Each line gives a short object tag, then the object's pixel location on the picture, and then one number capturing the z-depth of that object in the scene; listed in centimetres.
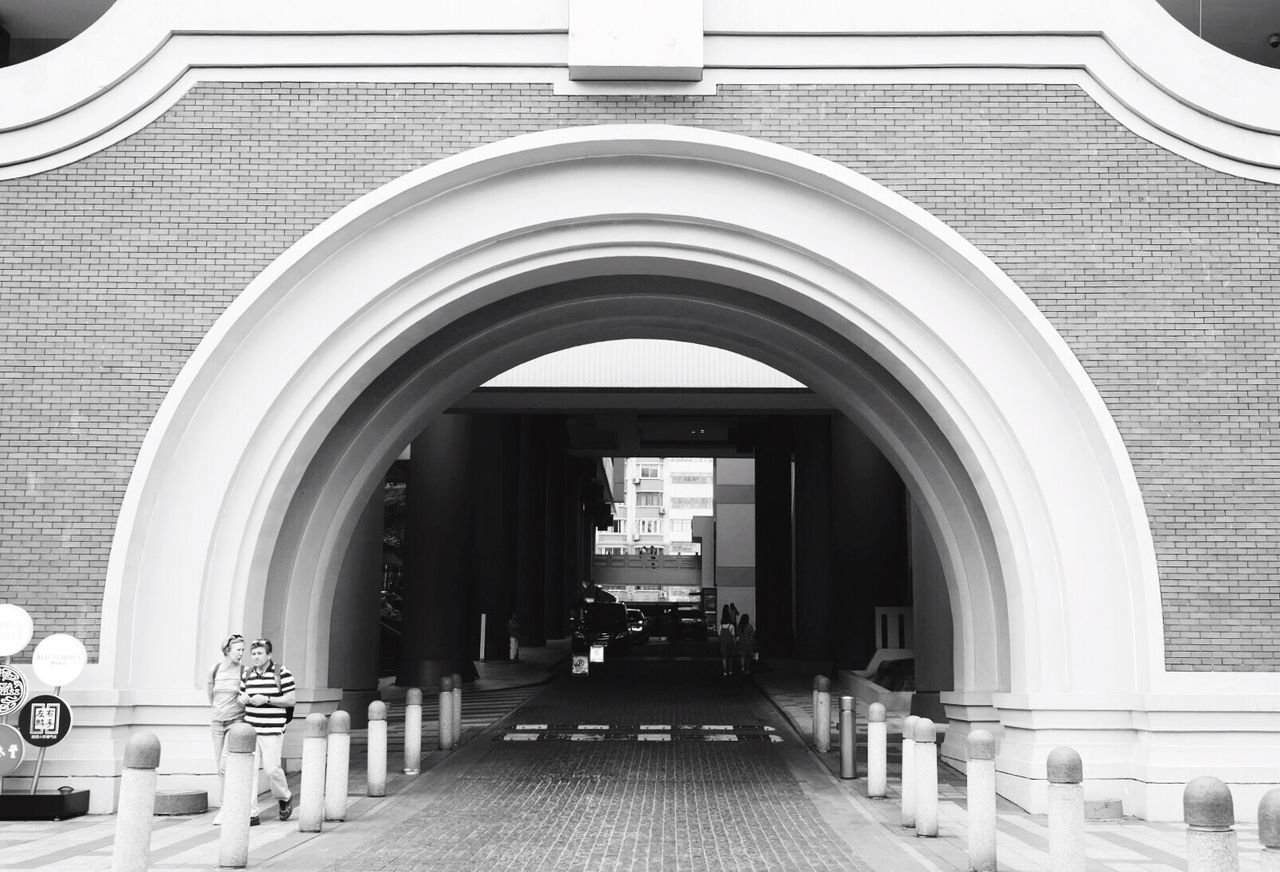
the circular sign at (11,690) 1123
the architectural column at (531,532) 4431
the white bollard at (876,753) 1208
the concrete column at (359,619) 1895
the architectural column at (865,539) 3106
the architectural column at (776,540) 4368
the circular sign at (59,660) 1115
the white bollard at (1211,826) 621
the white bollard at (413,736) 1407
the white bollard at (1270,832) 573
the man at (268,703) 1065
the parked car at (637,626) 5156
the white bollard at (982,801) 876
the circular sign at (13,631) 1138
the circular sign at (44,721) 1121
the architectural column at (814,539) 3459
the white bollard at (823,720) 1599
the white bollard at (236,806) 881
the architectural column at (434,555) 2719
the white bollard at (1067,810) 770
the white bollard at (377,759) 1230
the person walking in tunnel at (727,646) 3044
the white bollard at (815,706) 1630
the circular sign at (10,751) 1116
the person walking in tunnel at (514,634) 3684
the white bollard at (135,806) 781
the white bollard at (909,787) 1057
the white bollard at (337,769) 1084
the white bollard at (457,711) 1667
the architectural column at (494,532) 3391
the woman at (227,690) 1071
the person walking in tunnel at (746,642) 3103
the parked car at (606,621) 3942
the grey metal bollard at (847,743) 1359
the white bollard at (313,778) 1036
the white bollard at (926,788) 1000
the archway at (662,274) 1198
